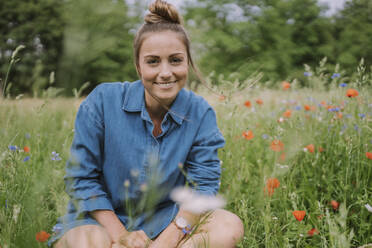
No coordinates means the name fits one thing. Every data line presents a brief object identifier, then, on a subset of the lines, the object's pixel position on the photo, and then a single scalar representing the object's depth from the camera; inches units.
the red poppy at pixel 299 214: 43.6
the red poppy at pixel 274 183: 45.2
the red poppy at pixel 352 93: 68.3
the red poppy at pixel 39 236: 23.0
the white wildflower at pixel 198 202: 25.9
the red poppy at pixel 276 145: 47.1
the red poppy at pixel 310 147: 64.2
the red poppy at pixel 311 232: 45.6
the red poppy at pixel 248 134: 63.9
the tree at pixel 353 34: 467.0
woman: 49.1
